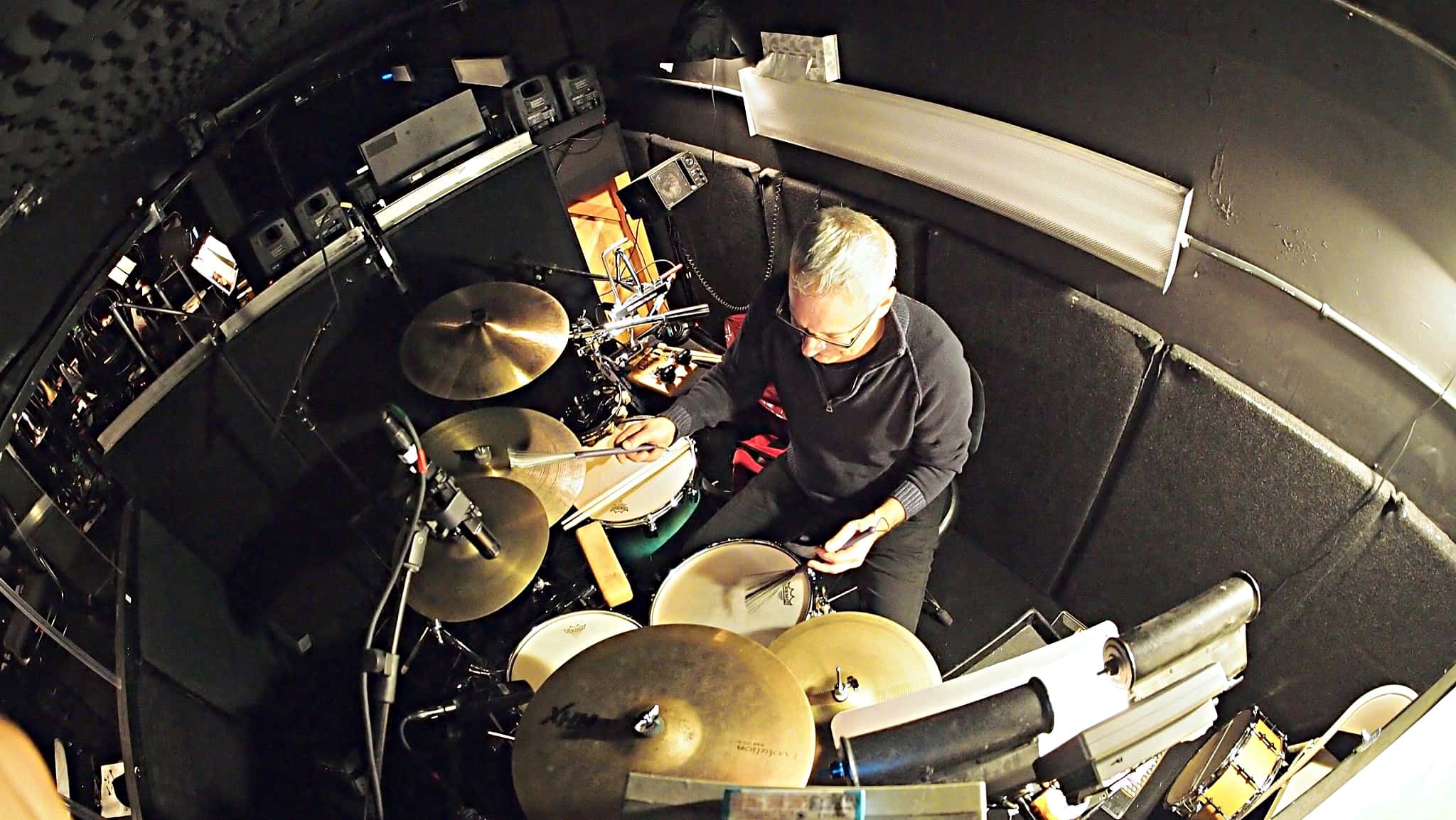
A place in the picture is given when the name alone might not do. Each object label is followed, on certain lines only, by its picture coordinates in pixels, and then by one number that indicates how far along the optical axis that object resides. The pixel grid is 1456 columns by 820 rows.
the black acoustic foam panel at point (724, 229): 3.00
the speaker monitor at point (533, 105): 2.92
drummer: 1.73
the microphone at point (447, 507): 1.60
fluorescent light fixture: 1.86
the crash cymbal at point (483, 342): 2.47
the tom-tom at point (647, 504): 2.34
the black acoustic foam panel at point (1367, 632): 1.61
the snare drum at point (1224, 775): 1.74
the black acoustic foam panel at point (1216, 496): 1.76
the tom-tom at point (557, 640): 2.02
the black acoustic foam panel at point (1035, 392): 2.10
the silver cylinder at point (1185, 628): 0.86
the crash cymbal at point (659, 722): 1.41
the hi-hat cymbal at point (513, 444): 2.29
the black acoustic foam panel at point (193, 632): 1.33
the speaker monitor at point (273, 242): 2.39
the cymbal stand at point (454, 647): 2.31
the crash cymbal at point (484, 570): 1.99
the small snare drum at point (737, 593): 2.02
